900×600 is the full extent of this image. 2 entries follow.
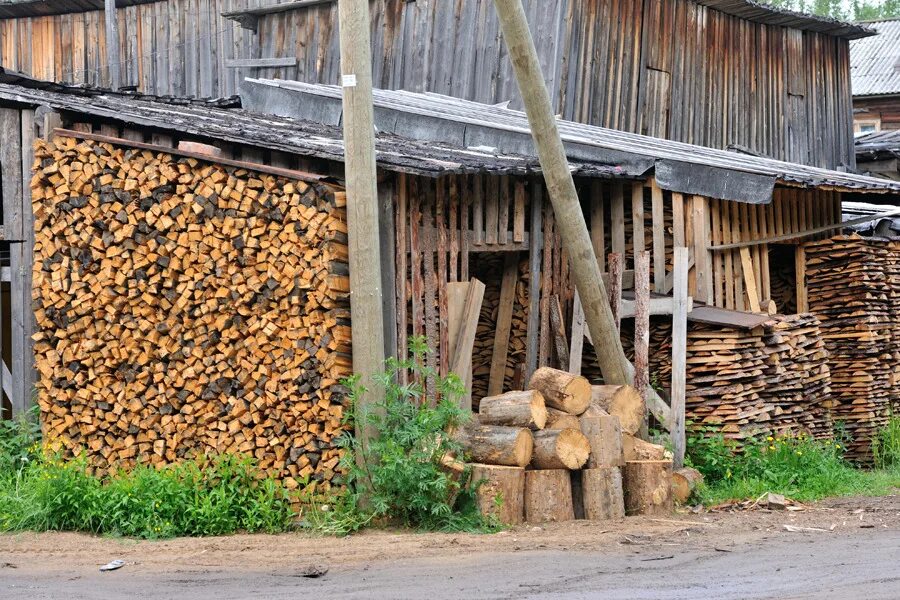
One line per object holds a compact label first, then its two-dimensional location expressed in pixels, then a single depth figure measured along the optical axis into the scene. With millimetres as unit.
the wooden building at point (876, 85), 33250
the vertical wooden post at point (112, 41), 21266
